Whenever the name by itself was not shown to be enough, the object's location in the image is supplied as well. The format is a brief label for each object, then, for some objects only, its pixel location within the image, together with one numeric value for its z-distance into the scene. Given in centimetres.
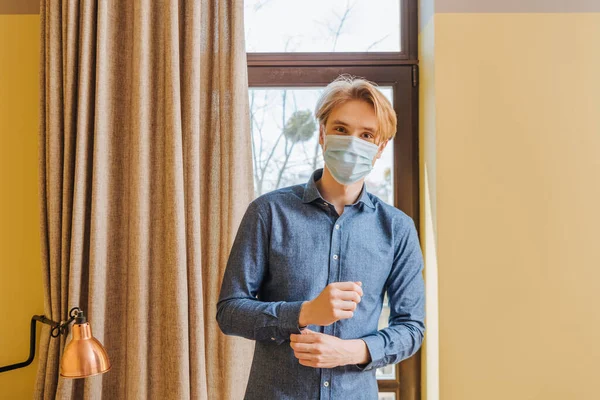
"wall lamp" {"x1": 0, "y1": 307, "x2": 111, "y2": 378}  143
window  209
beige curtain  180
